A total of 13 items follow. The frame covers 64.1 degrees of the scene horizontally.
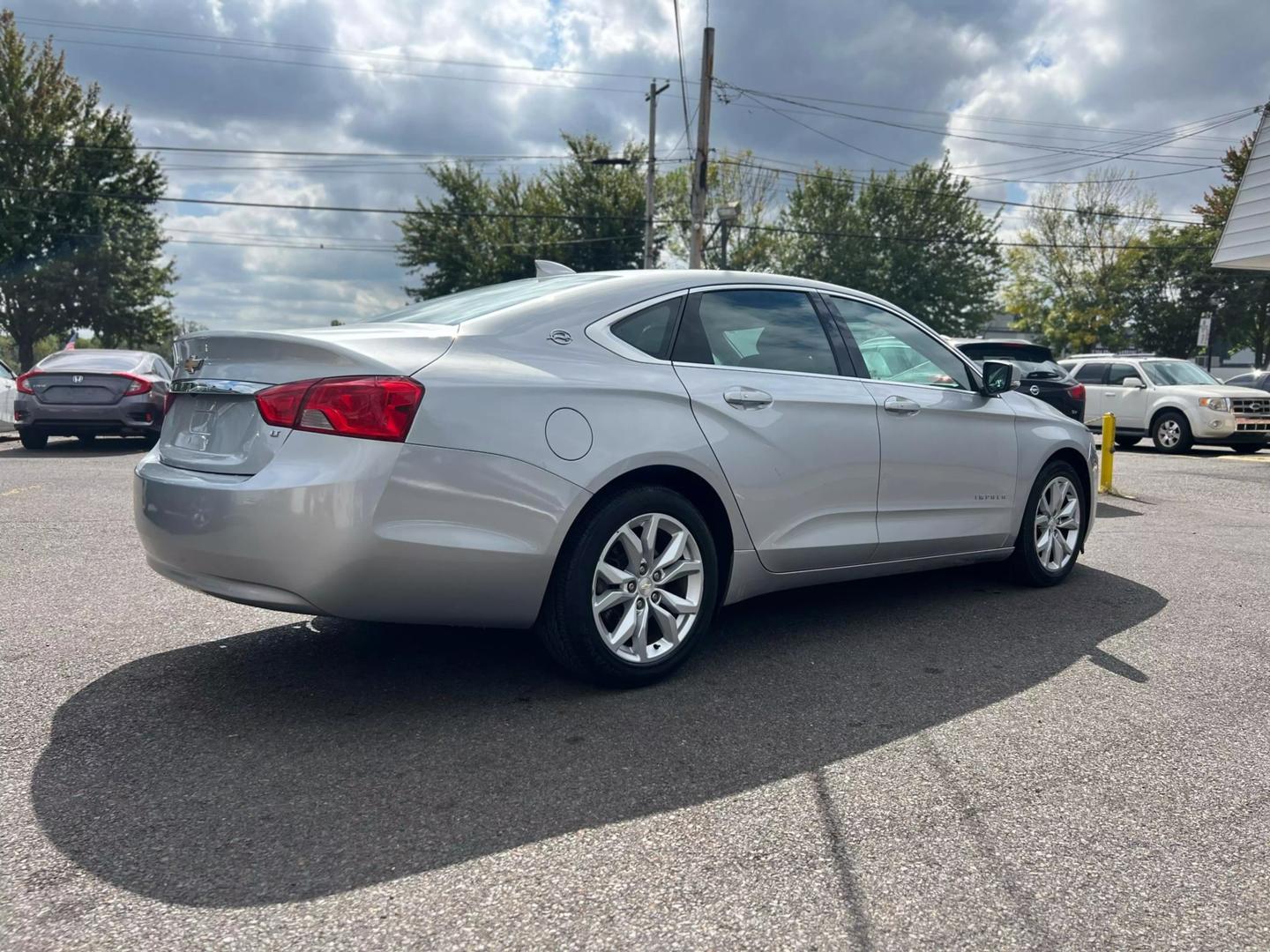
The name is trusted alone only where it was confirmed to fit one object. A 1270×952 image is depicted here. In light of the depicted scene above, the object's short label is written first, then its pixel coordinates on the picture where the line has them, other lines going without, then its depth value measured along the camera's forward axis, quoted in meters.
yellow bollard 10.39
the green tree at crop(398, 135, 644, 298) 42.53
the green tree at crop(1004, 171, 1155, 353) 46.62
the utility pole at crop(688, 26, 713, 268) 22.31
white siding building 16.22
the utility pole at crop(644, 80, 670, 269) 32.59
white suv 15.95
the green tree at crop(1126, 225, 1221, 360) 45.38
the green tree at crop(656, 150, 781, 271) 45.06
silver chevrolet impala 3.19
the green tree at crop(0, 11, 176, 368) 31.05
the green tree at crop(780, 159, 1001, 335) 47.62
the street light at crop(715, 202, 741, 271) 25.05
